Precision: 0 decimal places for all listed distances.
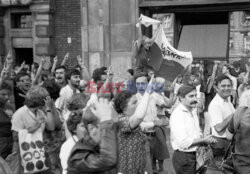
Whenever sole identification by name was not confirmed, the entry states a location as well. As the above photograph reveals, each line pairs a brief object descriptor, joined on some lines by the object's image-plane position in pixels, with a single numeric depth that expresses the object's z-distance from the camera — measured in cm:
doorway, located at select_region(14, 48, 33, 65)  1412
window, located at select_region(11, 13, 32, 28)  1352
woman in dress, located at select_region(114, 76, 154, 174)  423
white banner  729
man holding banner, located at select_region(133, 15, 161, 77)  709
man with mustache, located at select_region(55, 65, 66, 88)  718
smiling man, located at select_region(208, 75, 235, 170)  483
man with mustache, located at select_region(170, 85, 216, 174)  462
